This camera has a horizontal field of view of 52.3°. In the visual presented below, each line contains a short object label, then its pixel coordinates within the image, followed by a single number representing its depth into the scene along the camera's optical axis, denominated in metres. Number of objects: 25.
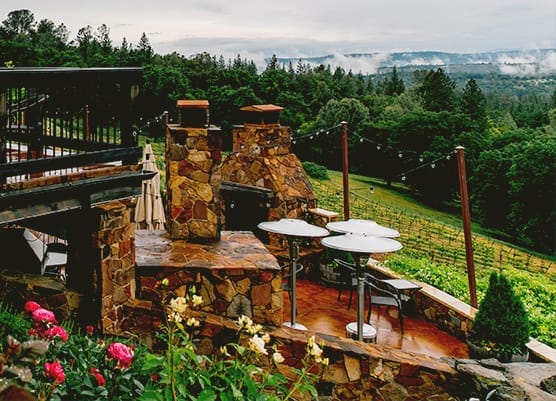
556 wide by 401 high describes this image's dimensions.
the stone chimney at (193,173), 6.73
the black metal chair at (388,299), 6.89
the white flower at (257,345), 2.83
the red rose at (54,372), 2.18
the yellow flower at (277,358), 2.85
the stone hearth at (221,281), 5.82
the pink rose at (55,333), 2.68
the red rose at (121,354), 2.64
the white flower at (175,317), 2.97
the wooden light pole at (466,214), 6.98
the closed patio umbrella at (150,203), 8.37
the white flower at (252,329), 3.08
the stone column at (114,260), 5.11
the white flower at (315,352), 2.97
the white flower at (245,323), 3.09
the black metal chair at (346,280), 7.85
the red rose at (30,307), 2.69
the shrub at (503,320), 6.13
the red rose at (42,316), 2.59
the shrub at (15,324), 4.02
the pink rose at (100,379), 2.61
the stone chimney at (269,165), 9.62
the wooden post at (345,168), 9.23
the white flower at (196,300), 3.04
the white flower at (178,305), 2.93
